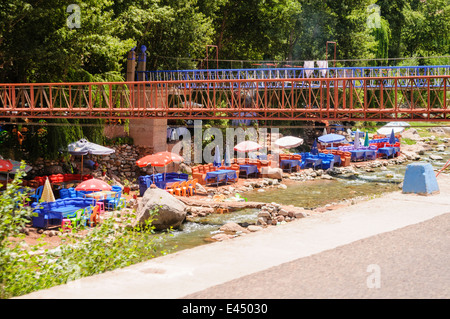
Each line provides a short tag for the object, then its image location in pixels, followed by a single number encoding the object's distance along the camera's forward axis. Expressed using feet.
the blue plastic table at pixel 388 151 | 150.41
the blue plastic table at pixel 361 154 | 143.43
